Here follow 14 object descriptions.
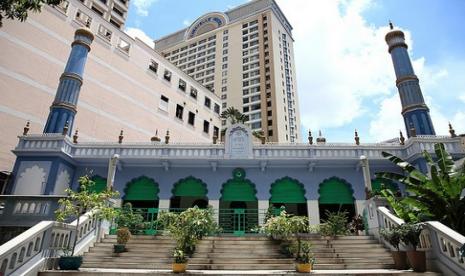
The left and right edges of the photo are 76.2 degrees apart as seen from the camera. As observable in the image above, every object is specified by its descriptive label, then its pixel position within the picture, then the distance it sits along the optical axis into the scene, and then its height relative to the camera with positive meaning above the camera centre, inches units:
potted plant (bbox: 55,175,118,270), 336.8 +34.0
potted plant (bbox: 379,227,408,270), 334.6 -10.2
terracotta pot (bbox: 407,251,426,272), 309.7 -18.9
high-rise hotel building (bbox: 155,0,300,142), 2549.2 +1611.4
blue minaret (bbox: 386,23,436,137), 699.4 +360.1
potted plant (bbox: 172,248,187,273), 326.3 -23.5
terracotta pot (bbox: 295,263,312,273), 319.8 -27.7
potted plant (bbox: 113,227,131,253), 423.8 +2.9
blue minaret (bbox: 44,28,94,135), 689.6 +351.4
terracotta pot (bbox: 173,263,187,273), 326.0 -29.5
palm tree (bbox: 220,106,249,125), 1571.2 +635.9
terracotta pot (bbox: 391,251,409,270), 334.6 -19.7
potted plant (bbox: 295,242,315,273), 320.2 -20.9
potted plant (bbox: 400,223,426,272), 310.7 -0.3
